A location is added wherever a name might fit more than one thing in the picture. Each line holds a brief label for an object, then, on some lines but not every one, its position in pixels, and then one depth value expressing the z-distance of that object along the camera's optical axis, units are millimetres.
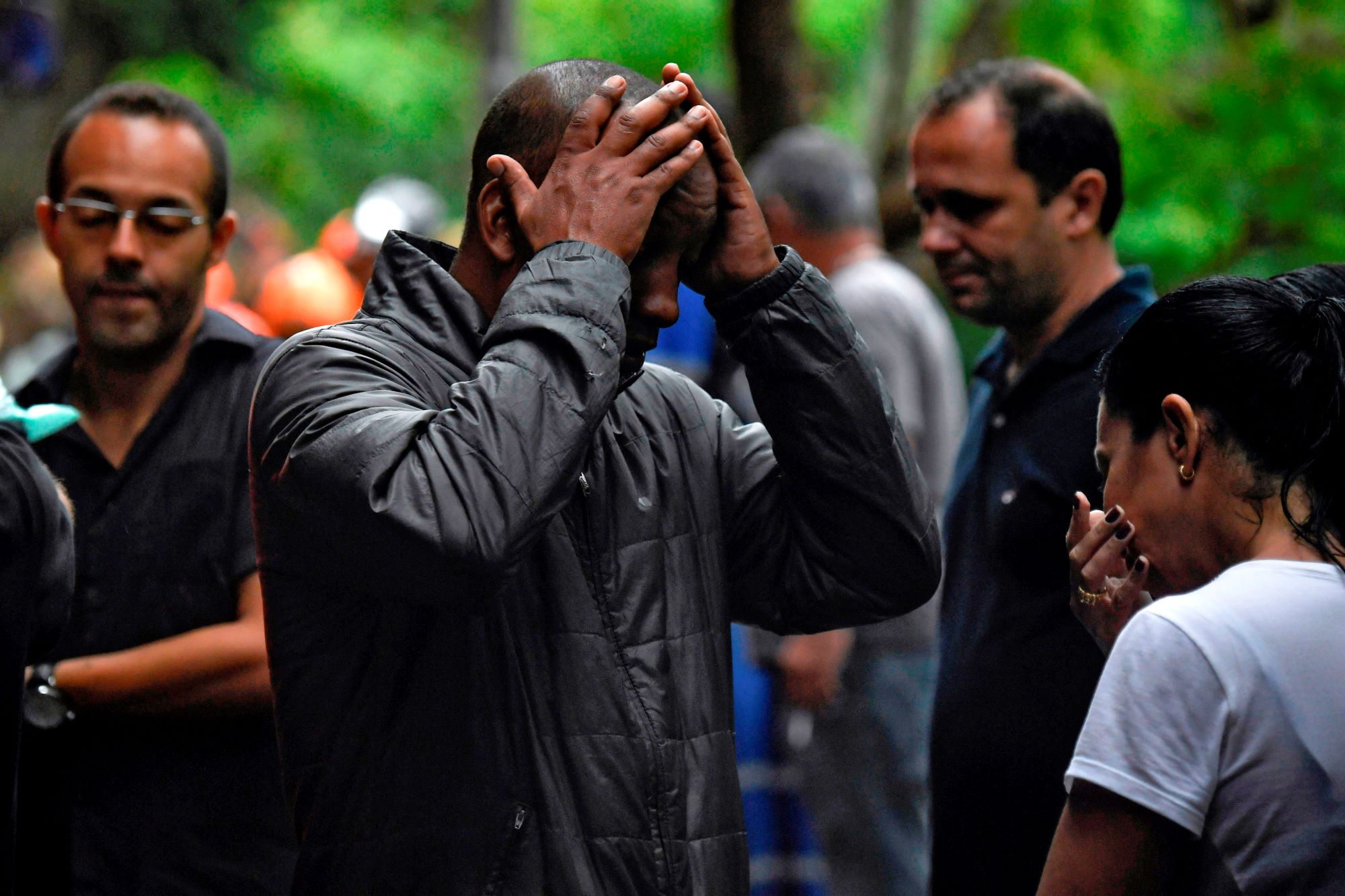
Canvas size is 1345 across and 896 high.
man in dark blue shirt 6750
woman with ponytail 3990
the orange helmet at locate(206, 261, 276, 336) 13798
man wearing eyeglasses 6230
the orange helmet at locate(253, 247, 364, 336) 14305
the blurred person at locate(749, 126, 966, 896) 11500
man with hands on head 4258
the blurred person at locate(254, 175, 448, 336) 14453
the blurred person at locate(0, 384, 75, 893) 4961
